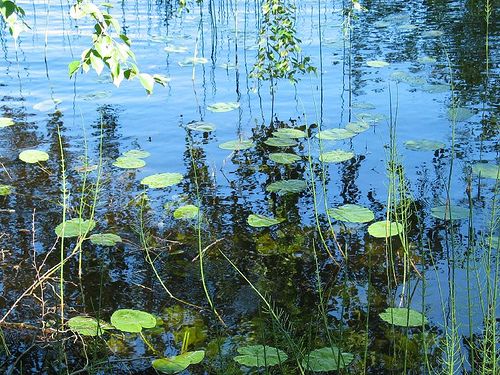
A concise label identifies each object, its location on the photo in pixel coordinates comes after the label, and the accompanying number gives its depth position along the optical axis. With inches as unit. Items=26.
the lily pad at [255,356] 87.3
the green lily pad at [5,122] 183.6
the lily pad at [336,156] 156.7
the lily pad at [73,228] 122.9
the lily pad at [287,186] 146.5
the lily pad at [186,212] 136.9
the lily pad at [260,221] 132.2
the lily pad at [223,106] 196.2
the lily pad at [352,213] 130.0
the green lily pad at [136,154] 165.2
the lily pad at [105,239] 125.3
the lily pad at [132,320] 98.5
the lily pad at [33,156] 158.7
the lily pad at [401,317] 98.1
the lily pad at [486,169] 148.3
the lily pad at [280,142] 167.9
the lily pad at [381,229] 121.3
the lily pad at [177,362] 92.0
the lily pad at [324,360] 85.5
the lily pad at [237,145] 167.8
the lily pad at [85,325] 97.3
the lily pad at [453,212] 130.9
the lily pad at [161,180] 148.2
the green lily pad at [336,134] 168.1
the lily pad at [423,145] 164.9
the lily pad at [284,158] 158.7
